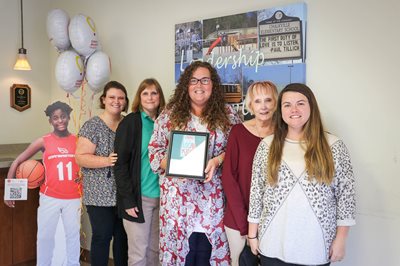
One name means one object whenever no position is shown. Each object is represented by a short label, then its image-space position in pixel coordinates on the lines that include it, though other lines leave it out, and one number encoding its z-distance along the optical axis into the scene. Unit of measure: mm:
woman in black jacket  2121
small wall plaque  3164
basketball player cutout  2506
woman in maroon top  1766
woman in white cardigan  1487
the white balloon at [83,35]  2615
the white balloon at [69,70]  2645
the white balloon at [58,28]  2717
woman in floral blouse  1885
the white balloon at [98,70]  2615
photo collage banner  2039
